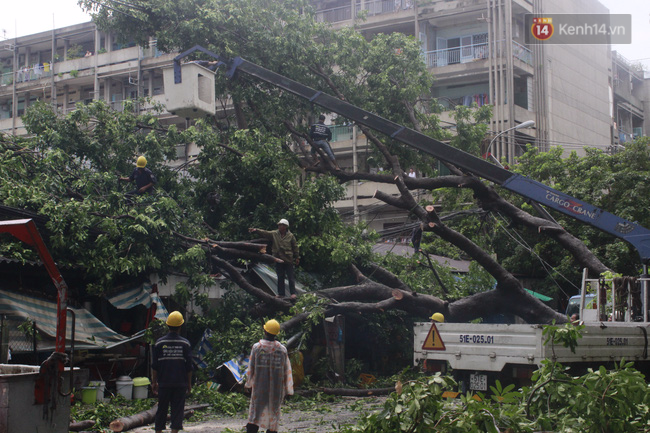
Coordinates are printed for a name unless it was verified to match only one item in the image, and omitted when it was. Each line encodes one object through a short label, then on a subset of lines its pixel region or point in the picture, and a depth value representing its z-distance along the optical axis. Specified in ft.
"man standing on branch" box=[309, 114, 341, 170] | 51.57
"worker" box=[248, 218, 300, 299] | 43.50
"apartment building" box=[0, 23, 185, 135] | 117.29
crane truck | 28.66
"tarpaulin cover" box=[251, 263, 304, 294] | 50.34
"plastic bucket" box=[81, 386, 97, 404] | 37.52
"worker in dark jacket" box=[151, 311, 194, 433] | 26.18
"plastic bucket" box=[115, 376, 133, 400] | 40.24
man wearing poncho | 25.52
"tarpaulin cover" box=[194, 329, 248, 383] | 40.40
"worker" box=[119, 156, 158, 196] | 45.27
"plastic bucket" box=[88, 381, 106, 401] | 38.27
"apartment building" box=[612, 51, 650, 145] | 130.41
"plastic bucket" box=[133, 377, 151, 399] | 41.01
